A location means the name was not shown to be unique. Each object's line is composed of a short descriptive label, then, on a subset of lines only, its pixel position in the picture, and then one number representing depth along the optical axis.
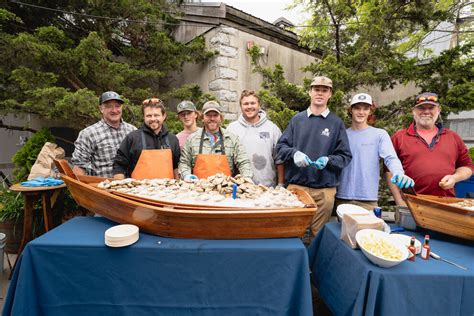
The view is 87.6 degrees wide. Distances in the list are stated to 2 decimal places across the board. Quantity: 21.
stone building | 5.37
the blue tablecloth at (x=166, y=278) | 1.55
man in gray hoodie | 2.88
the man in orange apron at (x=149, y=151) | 2.49
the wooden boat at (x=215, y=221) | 1.58
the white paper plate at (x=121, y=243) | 1.52
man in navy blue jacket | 2.61
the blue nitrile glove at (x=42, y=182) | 3.30
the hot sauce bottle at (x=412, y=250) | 1.54
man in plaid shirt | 2.81
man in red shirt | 2.50
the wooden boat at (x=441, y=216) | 1.68
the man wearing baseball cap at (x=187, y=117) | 3.31
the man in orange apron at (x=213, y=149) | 2.54
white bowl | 1.42
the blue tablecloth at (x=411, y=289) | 1.37
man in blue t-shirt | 2.69
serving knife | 1.45
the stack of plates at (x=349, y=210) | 1.97
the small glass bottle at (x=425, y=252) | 1.55
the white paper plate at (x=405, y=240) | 1.61
